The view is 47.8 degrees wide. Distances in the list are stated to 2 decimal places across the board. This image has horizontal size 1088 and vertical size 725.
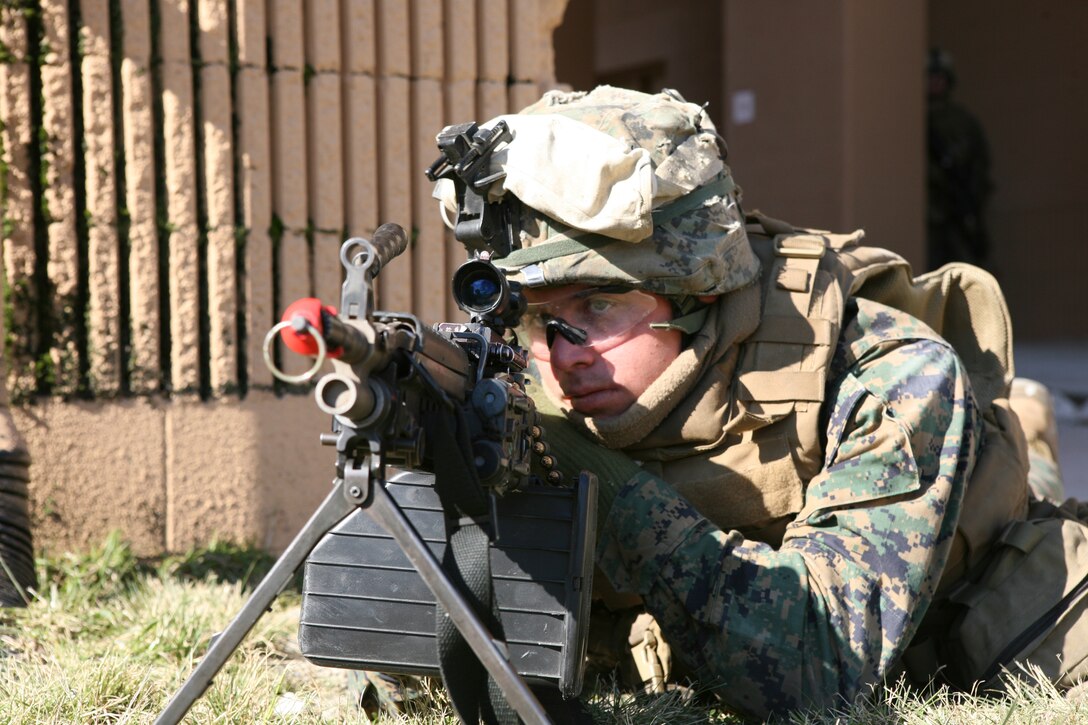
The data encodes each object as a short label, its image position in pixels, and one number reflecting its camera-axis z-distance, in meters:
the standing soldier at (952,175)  9.73
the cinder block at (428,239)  4.19
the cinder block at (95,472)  3.66
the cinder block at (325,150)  4.01
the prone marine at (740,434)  2.34
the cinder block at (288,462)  3.96
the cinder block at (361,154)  4.07
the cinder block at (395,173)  4.13
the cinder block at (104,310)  3.72
